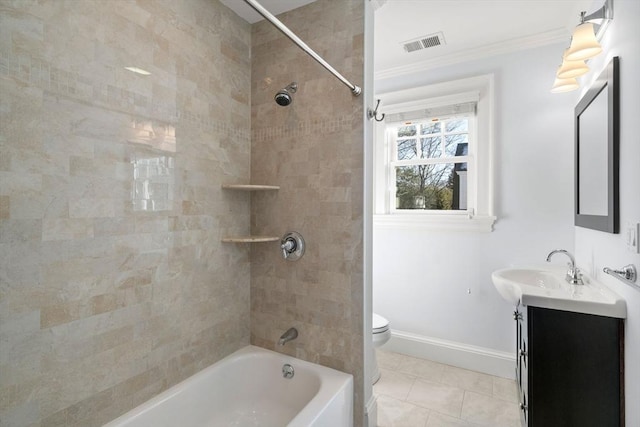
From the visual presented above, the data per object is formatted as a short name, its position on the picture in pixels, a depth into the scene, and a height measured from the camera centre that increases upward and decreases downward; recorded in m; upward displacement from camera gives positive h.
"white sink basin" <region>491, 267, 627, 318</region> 1.39 -0.41
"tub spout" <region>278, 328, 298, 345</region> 1.77 -0.72
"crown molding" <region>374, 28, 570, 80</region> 2.20 +1.26
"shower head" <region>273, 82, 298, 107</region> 1.64 +0.62
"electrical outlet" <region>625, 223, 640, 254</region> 1.21 -0.10
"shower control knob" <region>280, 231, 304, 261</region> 1.83 -0.19
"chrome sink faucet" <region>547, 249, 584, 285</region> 1.79 -0.37
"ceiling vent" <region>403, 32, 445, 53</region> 2.29 +1.31
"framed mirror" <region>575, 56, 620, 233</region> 1.43 +0.32
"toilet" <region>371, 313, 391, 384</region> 2.13 -0.83
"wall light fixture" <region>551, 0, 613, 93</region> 1.54 +0.87
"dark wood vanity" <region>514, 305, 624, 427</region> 1.39 -0.73
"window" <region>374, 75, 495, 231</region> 2.46 +0.48
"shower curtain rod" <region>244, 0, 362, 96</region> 0.96 +0.66
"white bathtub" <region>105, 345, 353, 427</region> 1.40 -0.94
